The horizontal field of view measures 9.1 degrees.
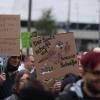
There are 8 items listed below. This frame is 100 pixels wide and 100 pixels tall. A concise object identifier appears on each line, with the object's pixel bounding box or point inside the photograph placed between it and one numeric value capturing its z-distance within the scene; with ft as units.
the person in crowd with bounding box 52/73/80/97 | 18.34
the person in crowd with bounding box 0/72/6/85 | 27.86
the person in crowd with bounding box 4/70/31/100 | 20.21
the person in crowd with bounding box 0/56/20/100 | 28.22
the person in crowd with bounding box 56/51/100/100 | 14.82
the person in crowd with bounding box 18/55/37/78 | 34.00
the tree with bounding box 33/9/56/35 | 214.90
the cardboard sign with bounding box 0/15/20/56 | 30.27
